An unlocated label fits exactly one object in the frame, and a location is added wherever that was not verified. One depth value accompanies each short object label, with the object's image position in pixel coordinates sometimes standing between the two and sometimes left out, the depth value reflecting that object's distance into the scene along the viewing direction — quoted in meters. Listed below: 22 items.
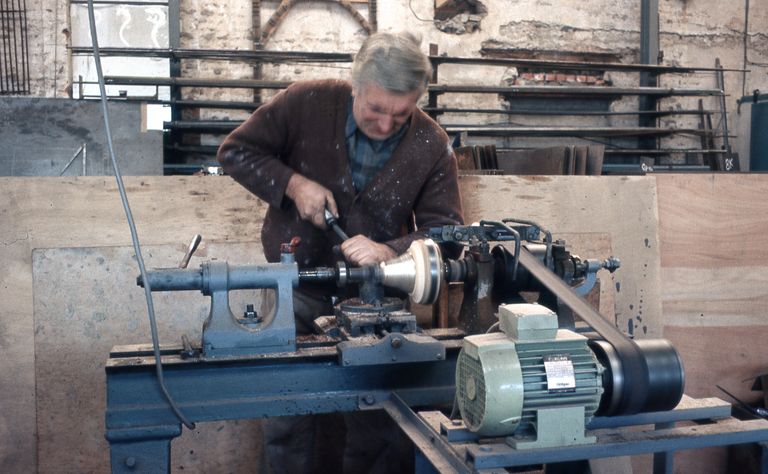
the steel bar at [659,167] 4.36
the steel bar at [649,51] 5.14
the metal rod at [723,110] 5.21
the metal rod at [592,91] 4.53
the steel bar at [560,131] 4.58
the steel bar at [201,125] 4.08
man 1.82
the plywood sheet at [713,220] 2.57
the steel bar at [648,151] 4.61
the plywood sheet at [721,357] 2.63
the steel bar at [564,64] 4.27
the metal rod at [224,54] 3.93
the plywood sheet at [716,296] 2.60
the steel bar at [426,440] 0.94
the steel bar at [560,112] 4.30
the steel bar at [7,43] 4.38
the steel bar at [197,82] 3.84
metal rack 4.06
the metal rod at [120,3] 4.44
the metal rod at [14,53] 4.38
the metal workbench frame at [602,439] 0.93
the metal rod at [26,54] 4.39
